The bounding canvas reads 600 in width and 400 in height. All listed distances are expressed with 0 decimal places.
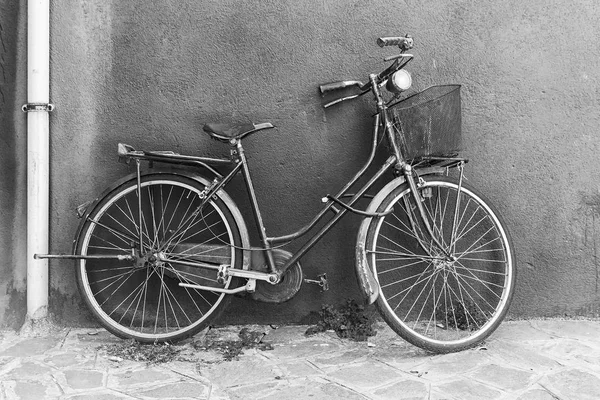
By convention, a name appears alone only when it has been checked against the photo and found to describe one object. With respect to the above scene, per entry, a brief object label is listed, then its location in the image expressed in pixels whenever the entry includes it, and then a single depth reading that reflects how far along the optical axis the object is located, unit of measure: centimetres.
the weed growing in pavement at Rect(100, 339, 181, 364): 397
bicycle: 405
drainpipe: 423
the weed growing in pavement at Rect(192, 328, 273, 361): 409
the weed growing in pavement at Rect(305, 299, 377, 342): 439
